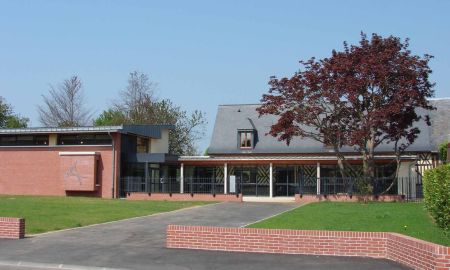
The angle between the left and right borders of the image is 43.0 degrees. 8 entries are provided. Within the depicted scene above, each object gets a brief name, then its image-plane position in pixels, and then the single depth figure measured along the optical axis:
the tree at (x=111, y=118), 62.22
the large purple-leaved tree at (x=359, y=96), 29.23
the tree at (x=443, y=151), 31.77
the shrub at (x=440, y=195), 11.96
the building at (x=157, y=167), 37.59
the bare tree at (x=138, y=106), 61.06
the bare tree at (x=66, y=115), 61.66
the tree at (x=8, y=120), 68.75
